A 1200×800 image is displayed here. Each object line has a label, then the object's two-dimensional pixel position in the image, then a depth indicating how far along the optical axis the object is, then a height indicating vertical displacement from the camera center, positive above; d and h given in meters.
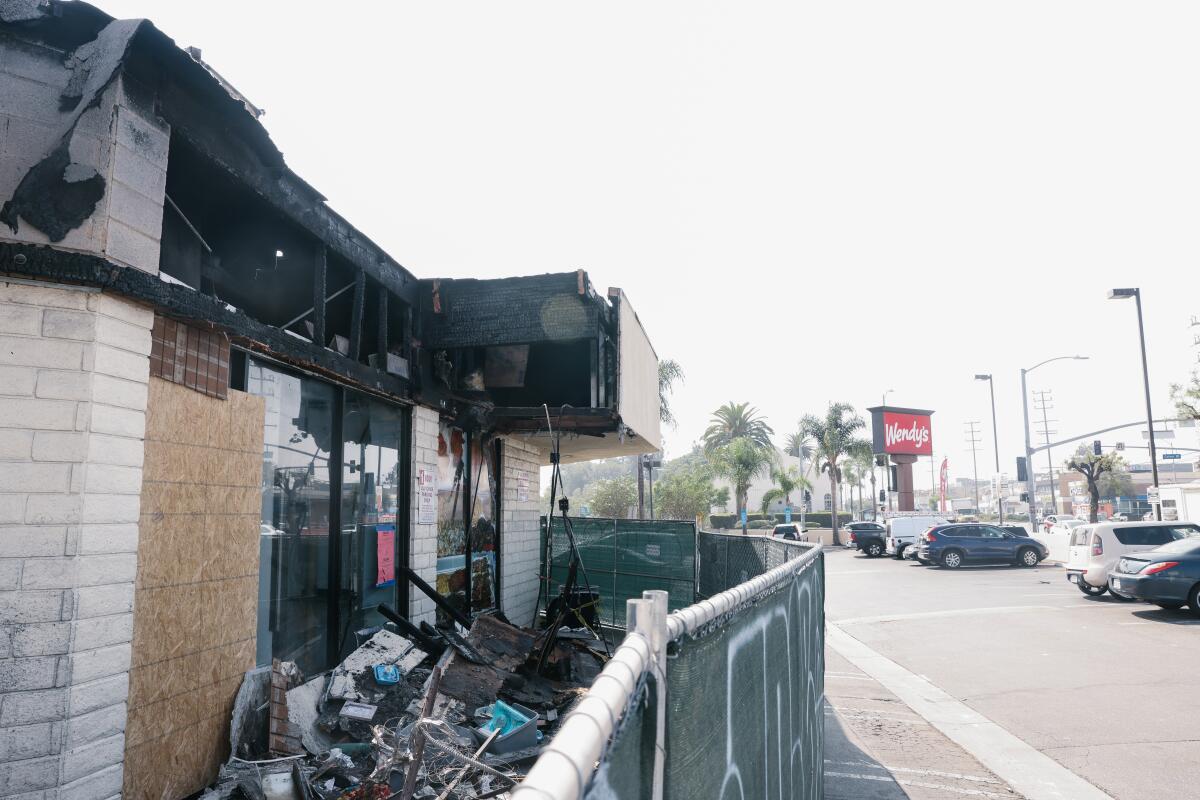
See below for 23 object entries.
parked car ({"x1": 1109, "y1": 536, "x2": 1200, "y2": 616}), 13.70 -1.44
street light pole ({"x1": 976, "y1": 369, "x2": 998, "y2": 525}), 39.45 +2.92
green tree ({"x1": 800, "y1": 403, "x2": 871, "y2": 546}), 49.31 +4.02
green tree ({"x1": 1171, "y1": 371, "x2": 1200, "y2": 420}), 32.80 +4.24
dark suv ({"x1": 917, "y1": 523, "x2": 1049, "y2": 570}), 26.16 -1.71
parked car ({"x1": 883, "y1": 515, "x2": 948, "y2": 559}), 31.56 -1.35
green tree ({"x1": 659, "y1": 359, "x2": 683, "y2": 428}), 43.12 +6.48
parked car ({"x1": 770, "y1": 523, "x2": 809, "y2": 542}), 35.38 -1.61
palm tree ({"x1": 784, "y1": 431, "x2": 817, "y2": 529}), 61.83 +4.77
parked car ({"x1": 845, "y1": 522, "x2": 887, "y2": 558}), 33.84 -1.79
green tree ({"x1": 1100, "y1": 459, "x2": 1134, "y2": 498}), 82.69 +1.32
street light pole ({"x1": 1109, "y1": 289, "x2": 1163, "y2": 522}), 24.06 +2.48
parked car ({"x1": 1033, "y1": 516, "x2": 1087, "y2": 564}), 29.36 -1.85
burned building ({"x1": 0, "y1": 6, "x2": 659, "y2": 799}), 4.08 +0.55
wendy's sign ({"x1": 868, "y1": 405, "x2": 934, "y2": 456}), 49.50 +4.09
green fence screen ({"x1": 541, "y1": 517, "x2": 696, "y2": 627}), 12.07 -1.00
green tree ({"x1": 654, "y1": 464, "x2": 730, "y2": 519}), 49.38 -0.05
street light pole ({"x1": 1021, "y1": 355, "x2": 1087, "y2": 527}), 35.41 +1.39
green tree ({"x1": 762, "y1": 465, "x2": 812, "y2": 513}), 52.56 +0.78
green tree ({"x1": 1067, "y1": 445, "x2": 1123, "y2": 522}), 38.62 +1.49
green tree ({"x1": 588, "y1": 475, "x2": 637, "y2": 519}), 49.62 -0.10
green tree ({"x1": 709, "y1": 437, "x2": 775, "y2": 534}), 50.75 +2.20
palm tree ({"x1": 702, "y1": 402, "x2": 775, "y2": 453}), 66.12 +5.94
